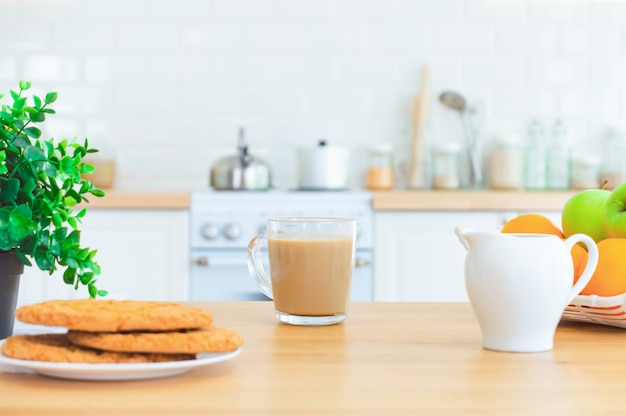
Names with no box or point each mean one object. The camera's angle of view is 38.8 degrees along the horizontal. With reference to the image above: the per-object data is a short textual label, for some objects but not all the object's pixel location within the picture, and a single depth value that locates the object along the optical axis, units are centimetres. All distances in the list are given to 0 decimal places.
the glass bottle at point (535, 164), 349
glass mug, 104
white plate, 72
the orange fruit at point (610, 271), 100
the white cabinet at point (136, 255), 291
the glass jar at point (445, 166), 346
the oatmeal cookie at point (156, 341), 73
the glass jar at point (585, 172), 347
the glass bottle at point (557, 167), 355
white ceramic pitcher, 88
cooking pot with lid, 327
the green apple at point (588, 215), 112
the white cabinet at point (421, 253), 295
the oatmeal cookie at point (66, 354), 74
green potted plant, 91
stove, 290
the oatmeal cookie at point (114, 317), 74
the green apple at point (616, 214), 106
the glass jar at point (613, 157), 358
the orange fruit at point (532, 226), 113
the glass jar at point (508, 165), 345
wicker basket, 100
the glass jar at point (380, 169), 347
